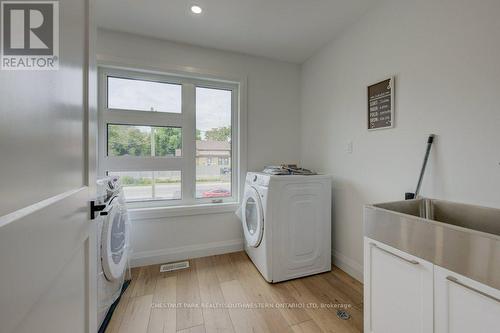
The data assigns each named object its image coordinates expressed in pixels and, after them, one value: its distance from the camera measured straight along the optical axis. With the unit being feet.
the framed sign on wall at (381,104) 5.52
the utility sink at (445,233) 2.54
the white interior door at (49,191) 1.23
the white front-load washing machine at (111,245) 4.53
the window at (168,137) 7.32
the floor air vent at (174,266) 7.18
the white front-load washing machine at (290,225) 6.32
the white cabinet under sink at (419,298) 2.56
